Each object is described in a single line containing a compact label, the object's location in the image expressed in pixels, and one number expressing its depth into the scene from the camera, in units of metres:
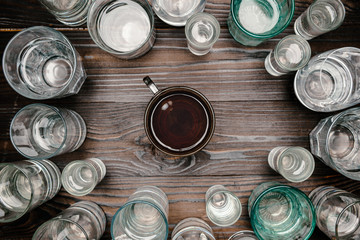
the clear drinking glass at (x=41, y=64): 0.82
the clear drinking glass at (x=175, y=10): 0.91
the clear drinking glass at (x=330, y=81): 0.89
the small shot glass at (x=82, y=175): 0.85
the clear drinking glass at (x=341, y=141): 0.87
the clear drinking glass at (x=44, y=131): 0.81
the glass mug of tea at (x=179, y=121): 0.87
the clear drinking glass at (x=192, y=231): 0.84
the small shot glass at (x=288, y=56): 0.86
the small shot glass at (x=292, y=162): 0.84
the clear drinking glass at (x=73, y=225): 0.83
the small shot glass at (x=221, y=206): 0.85
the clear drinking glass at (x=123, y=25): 0.88
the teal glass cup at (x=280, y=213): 0.81
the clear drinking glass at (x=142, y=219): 0.80
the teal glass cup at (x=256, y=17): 0.87
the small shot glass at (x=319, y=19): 0.86
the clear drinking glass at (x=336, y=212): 0.84
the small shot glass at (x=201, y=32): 0.85
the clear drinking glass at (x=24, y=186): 0.83
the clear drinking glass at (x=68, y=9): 0.87
